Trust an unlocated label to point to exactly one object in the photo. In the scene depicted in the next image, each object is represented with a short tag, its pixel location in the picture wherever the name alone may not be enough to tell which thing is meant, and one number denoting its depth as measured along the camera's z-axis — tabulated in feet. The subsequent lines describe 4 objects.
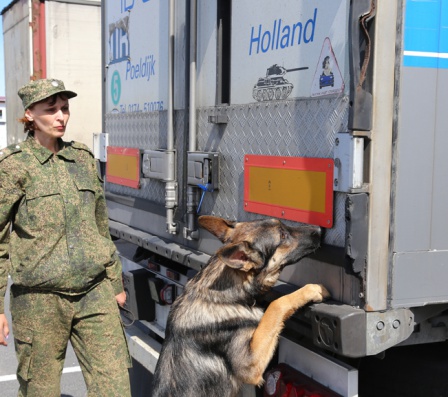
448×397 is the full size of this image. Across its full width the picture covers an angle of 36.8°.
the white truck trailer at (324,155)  7.76
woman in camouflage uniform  10.47
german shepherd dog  9.40
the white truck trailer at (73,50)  28.04
